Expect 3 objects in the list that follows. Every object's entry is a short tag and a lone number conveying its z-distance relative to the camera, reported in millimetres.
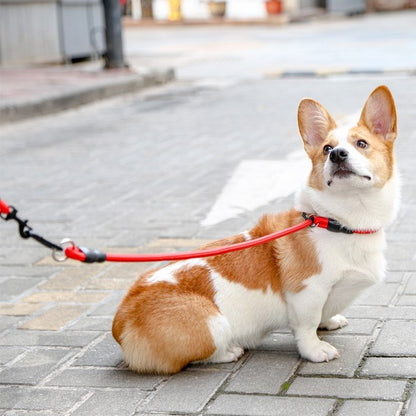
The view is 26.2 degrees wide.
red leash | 3180
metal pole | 13914
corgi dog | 3297
